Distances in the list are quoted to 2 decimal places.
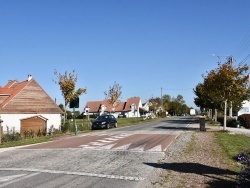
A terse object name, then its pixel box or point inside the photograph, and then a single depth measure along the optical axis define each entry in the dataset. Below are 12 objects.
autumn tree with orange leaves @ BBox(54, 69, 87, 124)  39.40
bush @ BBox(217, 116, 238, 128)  36.62
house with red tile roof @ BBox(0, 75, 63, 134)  35.66
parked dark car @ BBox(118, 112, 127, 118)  104.50
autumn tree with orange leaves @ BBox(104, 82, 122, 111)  56.75
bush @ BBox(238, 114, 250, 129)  35.74
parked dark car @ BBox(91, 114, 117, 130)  34.38
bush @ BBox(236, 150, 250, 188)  6.74
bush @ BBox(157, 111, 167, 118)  92.93
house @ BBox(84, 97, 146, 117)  106.69
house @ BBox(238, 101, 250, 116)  60.31
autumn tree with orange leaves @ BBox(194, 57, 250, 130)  25.39
